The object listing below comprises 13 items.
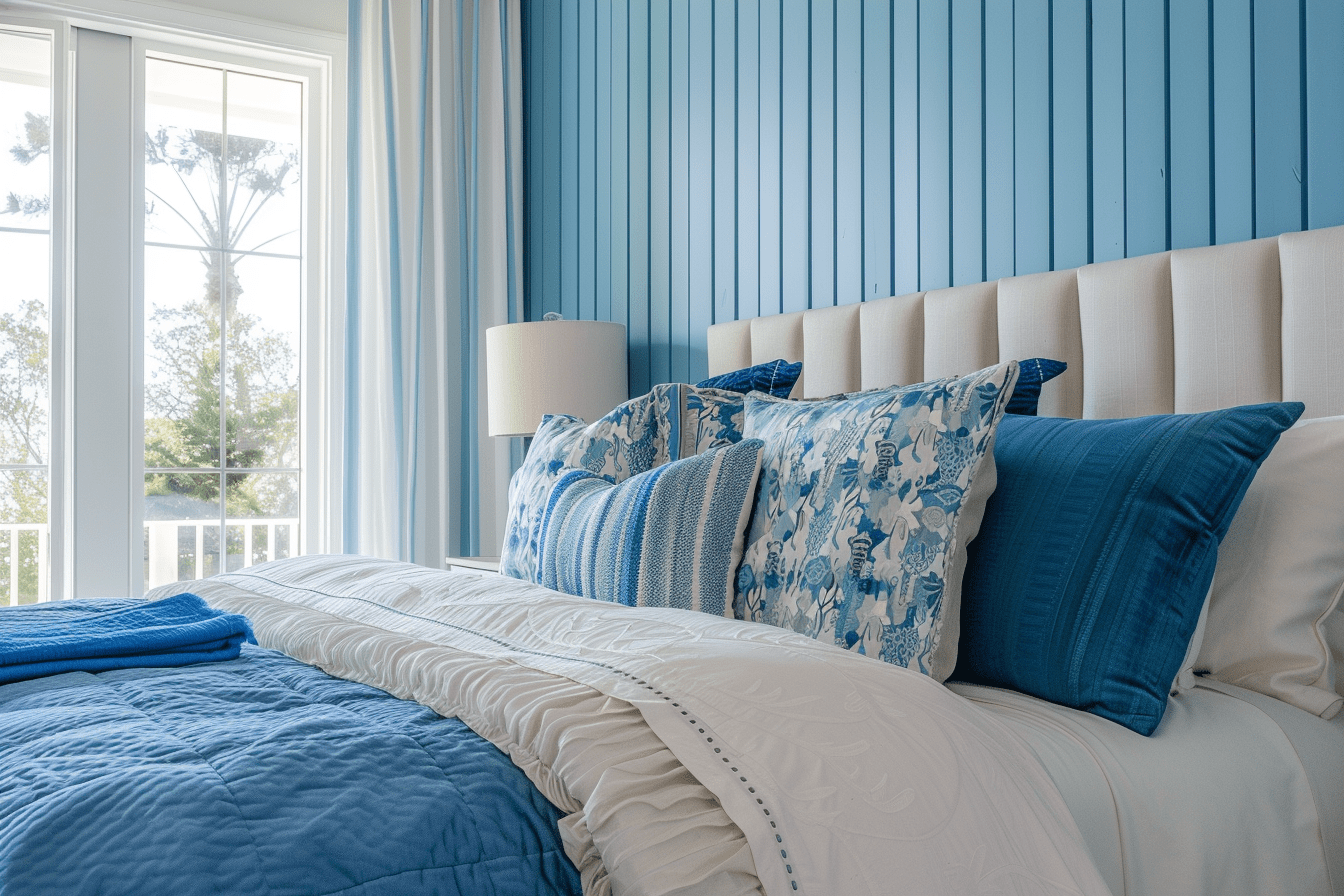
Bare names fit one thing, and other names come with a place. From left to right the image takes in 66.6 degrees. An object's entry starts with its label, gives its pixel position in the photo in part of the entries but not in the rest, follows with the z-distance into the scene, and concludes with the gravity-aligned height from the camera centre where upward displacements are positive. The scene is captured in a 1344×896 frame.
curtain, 3.52 +0.67
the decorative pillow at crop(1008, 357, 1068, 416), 1.56 +0.10
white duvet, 0.75 -0.25
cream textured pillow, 1.20 -0.16
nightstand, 2.83 -0.32
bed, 0.75 -0.25
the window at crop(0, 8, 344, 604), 3.26 +0.52
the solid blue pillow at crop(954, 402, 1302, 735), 1.13 -0.13
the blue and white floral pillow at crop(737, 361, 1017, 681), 1.21 -0.09
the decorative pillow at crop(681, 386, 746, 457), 1.85 +0.06
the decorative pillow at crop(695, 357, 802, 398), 2.08 +0.15
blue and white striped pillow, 1.44 -0.12
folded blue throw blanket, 1.25 -0.24
